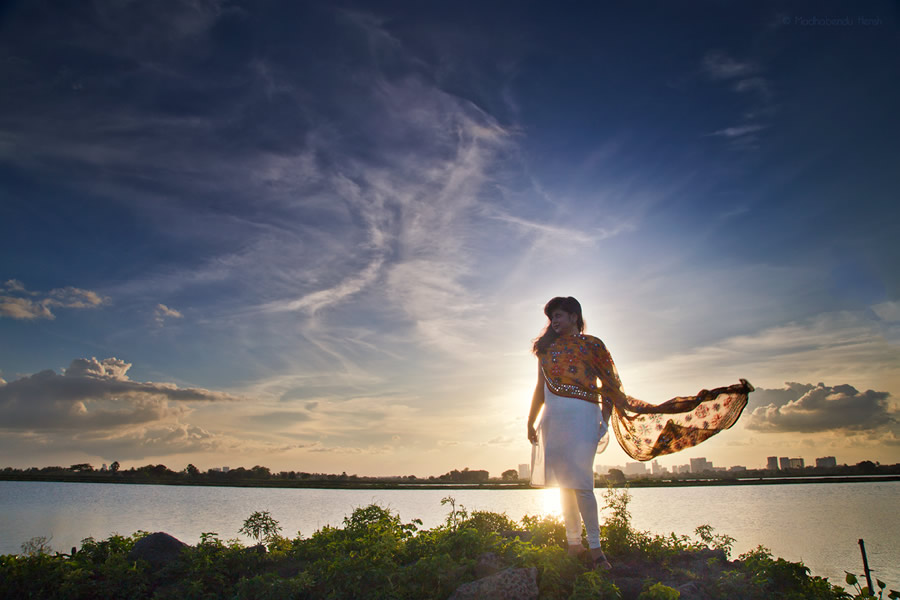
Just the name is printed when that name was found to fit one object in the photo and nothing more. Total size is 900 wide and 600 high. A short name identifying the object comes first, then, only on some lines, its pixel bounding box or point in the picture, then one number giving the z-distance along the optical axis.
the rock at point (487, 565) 4.86
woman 5.00
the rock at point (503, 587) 4.20
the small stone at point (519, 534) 5.85
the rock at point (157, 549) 5.90
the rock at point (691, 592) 4.22
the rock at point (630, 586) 4.42
